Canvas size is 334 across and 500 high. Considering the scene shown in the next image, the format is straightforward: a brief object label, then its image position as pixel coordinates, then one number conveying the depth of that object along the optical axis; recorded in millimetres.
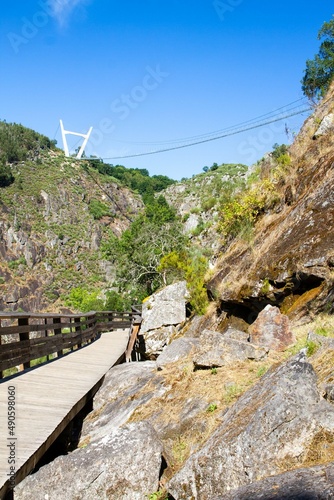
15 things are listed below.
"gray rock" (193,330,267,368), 6039
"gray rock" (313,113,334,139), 12905
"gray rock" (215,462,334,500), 2410
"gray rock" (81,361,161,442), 6102
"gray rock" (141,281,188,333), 17625
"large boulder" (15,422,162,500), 3666
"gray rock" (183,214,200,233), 63122
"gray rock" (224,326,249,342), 8155
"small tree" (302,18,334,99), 28406
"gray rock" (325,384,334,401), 3675
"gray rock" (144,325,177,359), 17094
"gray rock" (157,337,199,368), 7614
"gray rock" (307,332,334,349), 4809
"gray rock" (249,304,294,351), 6664
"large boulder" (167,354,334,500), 3275
